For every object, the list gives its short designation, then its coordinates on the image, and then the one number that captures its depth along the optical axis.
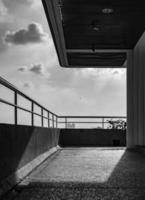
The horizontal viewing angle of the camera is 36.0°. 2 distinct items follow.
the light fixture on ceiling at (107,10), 5.62
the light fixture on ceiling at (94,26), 6.32
